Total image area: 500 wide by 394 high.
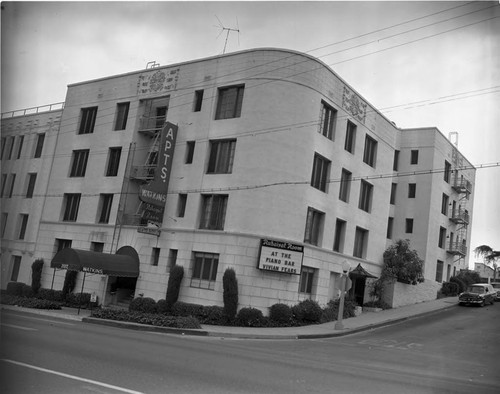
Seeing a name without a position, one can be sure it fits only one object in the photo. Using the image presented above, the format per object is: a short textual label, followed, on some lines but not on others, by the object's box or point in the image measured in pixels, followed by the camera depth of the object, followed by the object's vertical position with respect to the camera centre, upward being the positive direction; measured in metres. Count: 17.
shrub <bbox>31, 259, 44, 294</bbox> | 31.73 -1.56
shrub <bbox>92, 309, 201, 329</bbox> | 20.64 -2.28
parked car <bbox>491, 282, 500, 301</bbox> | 44.15 +2.25
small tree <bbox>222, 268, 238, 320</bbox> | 23.88 -0.84
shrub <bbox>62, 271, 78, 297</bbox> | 30.28 -1.68
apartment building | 25.64 +5.46
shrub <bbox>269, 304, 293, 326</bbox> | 24.19 -1.47
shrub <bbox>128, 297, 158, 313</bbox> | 26.20 -2.11
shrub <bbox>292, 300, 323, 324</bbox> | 25.14 -1.24
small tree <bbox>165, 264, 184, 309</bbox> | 25.75 -0.80
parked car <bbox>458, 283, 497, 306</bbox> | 36.98 +1.12
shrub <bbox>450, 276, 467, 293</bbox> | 45.46 +2.30
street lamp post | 23.55 -0.62
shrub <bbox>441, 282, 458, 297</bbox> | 43.81 +1.55
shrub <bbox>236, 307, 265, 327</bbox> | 23.64 -1.82
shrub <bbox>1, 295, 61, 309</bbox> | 25.78 -2.77
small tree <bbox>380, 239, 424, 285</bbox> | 33.91 +2.39
